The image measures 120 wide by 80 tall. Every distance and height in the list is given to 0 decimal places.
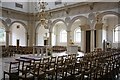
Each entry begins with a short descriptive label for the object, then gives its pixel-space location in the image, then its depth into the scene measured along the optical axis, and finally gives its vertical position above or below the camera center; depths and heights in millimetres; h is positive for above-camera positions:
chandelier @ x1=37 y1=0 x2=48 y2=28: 6636 +1831
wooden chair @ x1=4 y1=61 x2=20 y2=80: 3161 -1143
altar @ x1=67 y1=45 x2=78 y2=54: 8390 -768
